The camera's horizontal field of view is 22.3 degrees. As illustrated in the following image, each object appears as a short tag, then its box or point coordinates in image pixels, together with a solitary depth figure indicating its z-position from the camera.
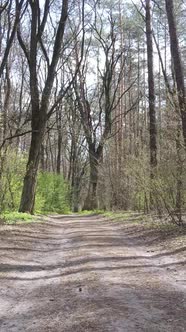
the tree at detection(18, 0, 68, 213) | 20.69
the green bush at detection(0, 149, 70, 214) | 18.05
